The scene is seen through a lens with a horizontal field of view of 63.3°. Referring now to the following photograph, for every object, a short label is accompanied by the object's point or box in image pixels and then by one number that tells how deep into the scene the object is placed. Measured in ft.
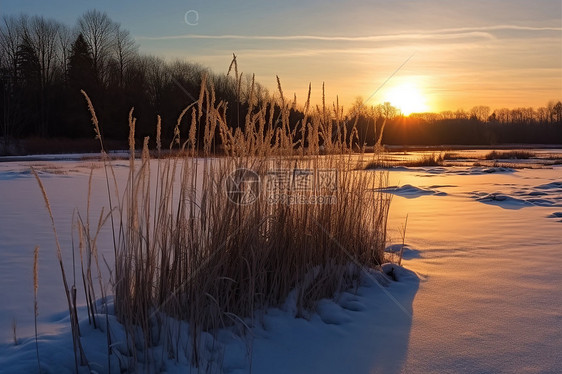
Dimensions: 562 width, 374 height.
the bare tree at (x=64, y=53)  112.98
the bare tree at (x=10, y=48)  99.35
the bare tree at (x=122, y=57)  116.16
